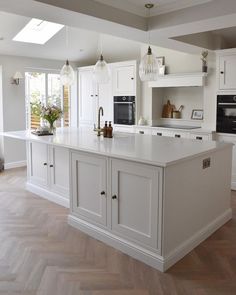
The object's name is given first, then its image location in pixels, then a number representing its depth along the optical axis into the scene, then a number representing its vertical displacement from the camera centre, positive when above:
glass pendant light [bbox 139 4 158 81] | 3.32 +0.44
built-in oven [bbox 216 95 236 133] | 4.92 -0.05
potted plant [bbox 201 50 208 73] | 5.20 +0.81
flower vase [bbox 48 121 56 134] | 4.68 -0.25
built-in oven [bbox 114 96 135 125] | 6.29 +0.01
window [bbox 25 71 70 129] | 6.78 +0.41
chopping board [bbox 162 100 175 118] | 6.23 +0.01
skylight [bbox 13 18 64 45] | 5.54 +1.39
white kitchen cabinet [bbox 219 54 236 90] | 4.84 +0.59
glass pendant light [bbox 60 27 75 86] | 4.32 +0.47
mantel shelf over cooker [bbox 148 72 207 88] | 5.28 +0.52
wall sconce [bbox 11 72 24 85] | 6.13 +0.63
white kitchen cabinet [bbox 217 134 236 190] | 4.96 -0.46
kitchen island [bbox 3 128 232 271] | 2.67 -0.76
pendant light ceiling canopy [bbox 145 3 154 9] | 3.55 +1.17
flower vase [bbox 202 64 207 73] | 5.24 +0.68
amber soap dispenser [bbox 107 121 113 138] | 4.05 -0.27
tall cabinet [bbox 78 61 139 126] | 6.23 +0.44
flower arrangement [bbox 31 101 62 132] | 4.60 -0.02
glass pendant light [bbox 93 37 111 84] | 3.90 +0.47
